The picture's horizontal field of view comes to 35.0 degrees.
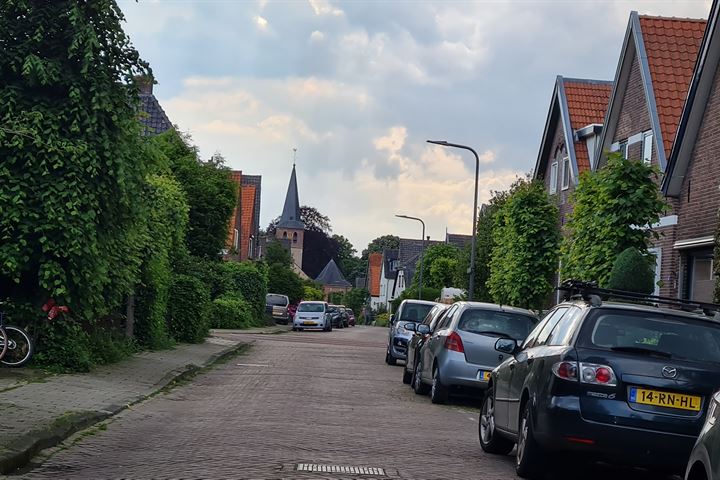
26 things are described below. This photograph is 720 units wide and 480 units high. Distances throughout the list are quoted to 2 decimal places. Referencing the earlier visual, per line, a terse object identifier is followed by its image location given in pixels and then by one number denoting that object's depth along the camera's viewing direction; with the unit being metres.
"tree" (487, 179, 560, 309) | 33.56
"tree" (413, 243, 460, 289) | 84.38
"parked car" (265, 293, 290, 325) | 69.25
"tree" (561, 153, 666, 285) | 22.08
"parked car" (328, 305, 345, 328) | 79.05
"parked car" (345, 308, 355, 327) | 94.39
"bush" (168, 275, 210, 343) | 30.09
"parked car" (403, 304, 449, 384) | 19.72
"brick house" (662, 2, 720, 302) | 22.66
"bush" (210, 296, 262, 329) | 48.75
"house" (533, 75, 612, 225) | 37.47
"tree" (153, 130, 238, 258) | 45.09
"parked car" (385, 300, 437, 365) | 28.34
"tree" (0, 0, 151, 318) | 17.38
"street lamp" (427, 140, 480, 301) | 39.26
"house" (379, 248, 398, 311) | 143.75
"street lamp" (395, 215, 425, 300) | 67.12
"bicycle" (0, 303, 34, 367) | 17.06
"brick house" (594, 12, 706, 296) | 26.56
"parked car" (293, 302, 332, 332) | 62.50
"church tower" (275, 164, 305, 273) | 156.88
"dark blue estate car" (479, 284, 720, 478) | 9.20
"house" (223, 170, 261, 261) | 75.94
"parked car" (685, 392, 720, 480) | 5.88
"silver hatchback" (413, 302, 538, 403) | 16.89
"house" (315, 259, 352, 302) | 174.62
